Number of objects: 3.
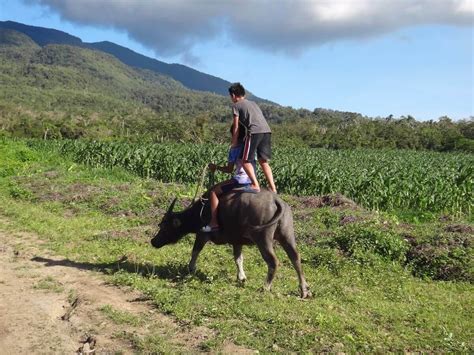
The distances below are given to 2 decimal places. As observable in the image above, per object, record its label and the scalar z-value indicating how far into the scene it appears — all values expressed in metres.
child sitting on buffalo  7.38
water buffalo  6.99
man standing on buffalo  7.15
